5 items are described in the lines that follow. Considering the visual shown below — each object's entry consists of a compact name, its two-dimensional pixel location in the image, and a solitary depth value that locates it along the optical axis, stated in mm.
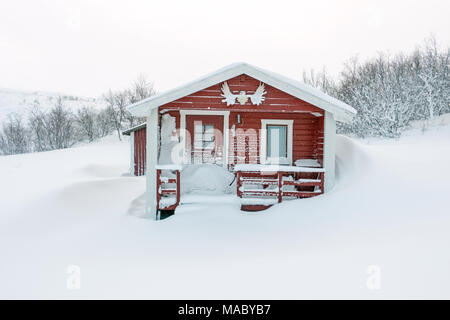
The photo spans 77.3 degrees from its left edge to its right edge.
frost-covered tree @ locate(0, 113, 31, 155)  32156
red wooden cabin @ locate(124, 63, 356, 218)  7617
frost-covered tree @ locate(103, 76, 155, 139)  39344
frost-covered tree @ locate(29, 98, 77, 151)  33250
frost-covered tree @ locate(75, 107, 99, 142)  40281
